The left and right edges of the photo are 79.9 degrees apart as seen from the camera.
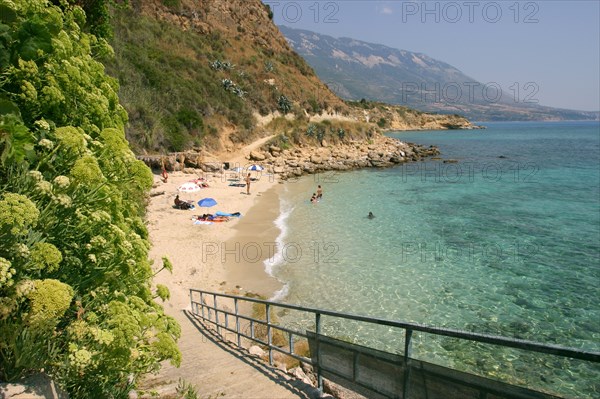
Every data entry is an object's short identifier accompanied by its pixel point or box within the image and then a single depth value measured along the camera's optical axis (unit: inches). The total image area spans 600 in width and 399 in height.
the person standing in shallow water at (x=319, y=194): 1103.0
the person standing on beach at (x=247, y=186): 1114.5
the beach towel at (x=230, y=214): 882.1
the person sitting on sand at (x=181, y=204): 908.0
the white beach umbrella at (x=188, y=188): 972.7
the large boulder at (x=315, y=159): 1764.4
